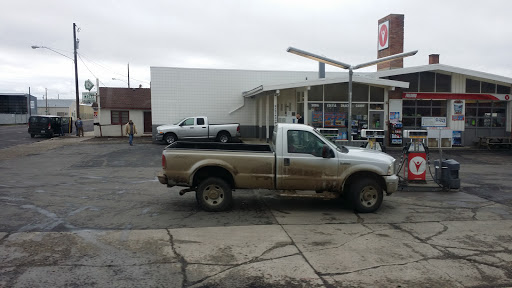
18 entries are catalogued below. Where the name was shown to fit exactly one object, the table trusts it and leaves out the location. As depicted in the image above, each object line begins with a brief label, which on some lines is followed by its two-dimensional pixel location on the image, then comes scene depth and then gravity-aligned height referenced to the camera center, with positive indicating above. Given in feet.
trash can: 34.68 -4.37
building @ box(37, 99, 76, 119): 292.08 +14.48
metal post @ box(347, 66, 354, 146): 43.75 +3.61
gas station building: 66.74 +4.89
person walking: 75.72 -1.28
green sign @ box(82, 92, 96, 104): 103.24 +7.23
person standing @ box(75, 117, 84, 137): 101.68 -0.75
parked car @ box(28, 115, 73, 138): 103.19 -0.54
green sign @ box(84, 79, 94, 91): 116.39 +11.81
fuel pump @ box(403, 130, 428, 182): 35.88 -2.85
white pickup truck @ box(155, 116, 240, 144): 76.84 -1.24
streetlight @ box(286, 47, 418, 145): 42.80 +7.38
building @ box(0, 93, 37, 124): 208.74 +8.77
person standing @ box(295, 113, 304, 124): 61.50 +1.00
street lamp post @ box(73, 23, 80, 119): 104.82 +14.41
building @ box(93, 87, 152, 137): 100.48 +3.75
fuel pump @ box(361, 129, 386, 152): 42.06 -1.37
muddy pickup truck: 25.67 -3.05
